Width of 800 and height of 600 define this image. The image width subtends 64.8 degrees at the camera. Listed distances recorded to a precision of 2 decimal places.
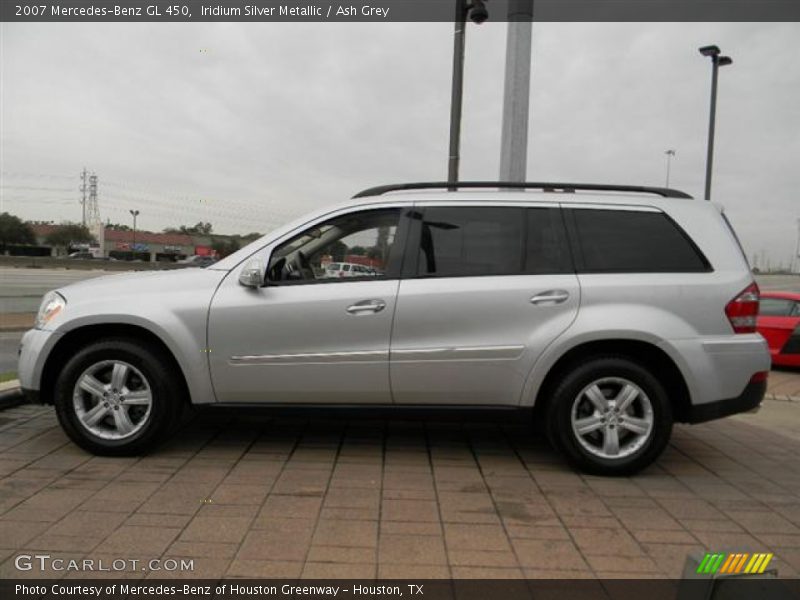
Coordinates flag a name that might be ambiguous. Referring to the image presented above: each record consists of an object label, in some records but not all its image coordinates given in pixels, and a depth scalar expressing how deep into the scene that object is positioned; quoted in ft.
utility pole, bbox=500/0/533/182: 21.53
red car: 33.78
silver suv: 13.16
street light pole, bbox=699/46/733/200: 46.32
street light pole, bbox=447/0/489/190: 26.55
